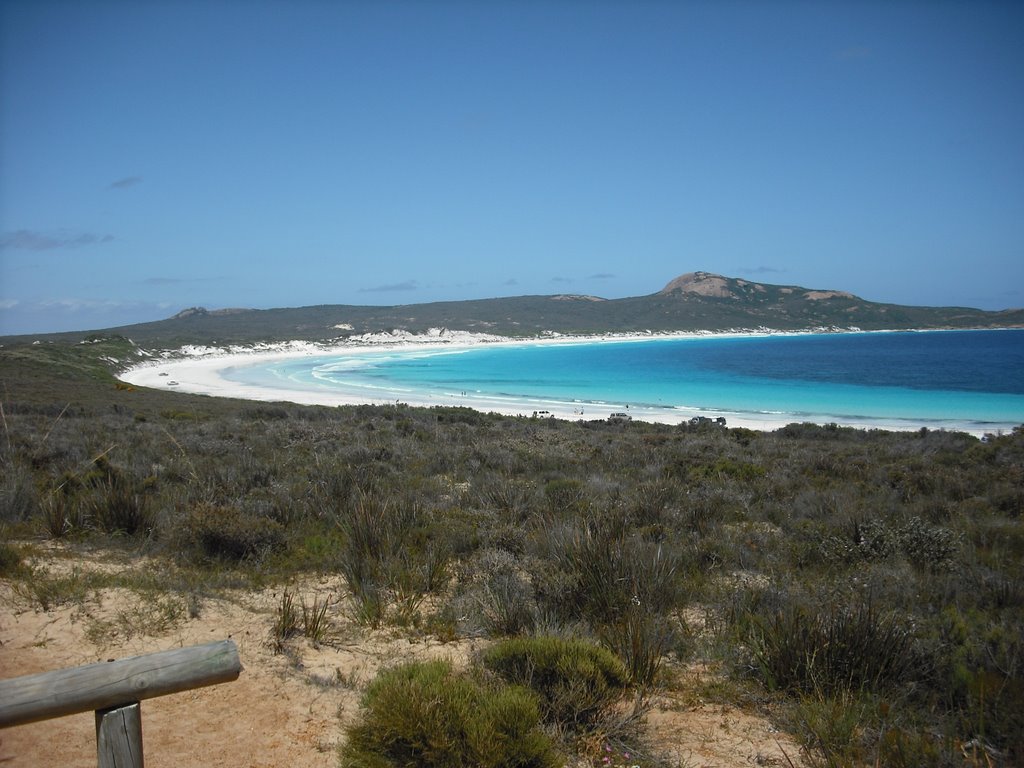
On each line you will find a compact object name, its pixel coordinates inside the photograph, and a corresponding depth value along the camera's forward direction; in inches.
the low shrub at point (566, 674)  146.3
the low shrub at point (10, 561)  224.7
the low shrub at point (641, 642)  163.8
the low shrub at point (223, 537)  255.1
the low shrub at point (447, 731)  125.2
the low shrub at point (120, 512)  280.2
